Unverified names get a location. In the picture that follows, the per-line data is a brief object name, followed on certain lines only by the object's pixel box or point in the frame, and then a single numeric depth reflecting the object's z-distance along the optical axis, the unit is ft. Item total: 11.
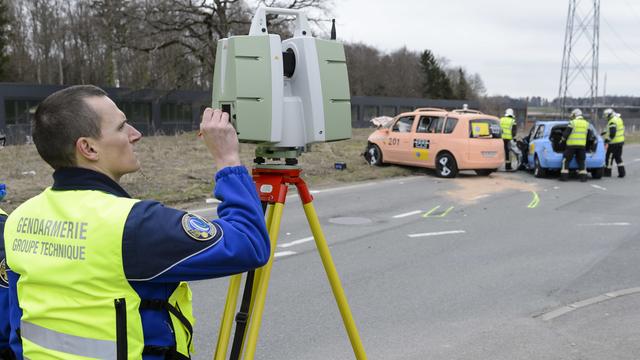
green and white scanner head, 8.21
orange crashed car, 51.93
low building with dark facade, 115.75
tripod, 8.85
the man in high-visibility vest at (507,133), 60.18
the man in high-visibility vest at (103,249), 5.44
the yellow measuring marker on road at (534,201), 37.63
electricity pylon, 126.21
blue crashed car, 52.21
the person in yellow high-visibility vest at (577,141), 49.60
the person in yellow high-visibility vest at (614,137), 55.62
